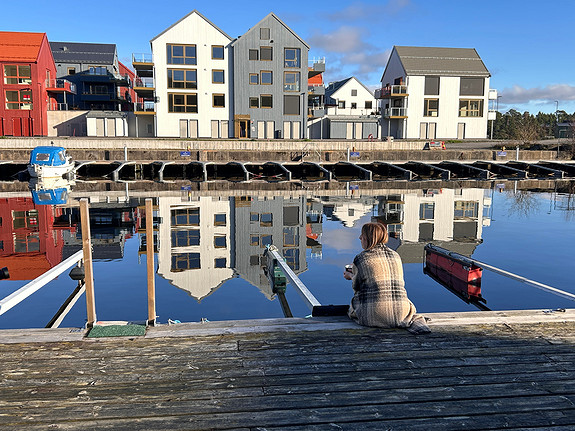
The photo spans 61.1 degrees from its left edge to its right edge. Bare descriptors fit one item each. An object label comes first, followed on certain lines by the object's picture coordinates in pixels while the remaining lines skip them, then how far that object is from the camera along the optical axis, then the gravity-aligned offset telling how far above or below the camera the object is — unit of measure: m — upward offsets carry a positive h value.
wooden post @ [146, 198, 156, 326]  6.52 -1.53
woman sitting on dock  6.15 -1.65
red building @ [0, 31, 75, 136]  53.22 +7.72
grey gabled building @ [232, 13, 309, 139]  54.50 +8.42
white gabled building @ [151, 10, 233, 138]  53.09 +8.00
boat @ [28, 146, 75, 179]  32.91 -0.46
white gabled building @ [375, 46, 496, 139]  61.53 +7.34
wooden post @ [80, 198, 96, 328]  6.54 -1.39
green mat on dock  6.25 -2.25
